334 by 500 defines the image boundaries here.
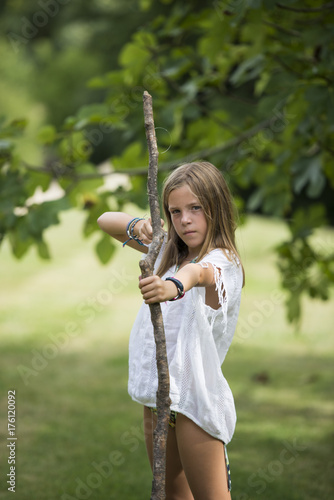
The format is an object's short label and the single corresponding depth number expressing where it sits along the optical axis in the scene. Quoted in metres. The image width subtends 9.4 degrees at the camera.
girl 5.37
